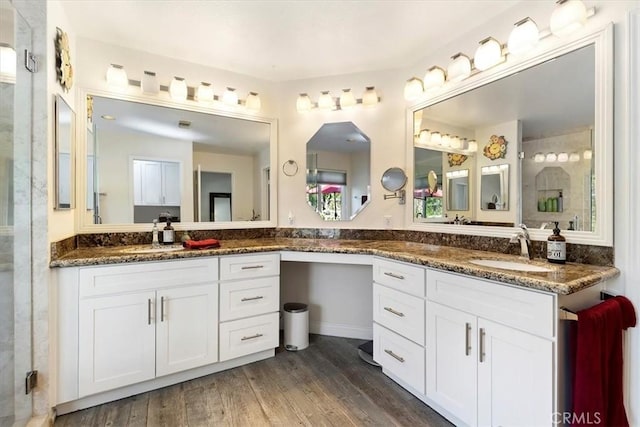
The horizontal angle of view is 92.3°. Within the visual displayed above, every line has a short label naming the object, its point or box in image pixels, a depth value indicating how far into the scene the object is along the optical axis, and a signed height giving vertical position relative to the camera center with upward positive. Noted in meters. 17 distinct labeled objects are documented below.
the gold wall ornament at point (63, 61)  1.71 +0.87
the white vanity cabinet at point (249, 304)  2.09 -0.65
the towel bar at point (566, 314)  1.14 -0.38
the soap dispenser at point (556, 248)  1.52 -0.17
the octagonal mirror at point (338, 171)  2.69 +0.37
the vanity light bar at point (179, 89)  2.18 +0.96
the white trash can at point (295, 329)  2.47 -0.94
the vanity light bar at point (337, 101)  2.60 +0.97
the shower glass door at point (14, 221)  1.43 -0.04
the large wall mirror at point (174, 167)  2.19 +0.36
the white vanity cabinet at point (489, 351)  1.19 -0.62
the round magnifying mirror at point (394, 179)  2.56 +0.29
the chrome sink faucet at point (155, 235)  2.28 -0.17
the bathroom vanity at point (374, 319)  1.24 -0.58
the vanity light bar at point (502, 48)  1.47 +0.95
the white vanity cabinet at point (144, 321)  1.70 -0.65
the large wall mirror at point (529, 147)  1.46 +0.39
